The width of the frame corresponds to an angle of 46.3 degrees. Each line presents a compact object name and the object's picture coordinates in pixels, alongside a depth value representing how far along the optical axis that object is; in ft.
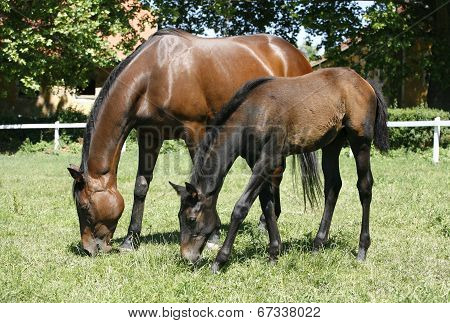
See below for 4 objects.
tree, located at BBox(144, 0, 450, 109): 58.18
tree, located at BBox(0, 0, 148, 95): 57.26
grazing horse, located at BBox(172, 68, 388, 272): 15.67
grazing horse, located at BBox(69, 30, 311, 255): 18.04
